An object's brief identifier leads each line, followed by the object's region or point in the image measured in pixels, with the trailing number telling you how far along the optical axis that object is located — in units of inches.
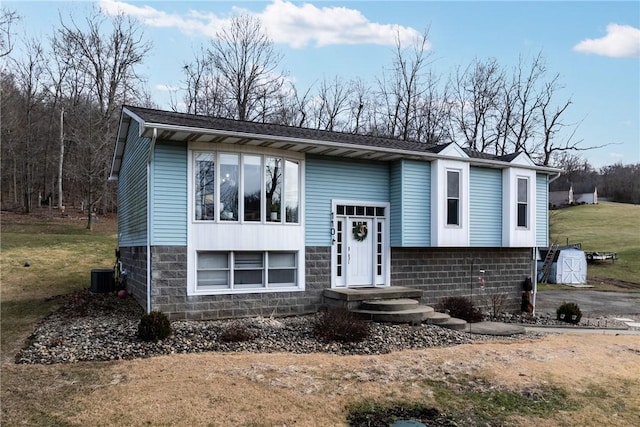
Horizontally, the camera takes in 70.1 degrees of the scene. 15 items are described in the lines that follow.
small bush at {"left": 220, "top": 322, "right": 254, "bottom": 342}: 327.6
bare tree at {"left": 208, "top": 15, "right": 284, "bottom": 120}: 1187.3
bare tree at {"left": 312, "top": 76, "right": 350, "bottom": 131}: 1286.9
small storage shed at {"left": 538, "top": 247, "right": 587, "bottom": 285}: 1010.7
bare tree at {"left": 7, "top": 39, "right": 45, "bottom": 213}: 1222.9
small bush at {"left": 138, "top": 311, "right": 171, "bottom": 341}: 316.8
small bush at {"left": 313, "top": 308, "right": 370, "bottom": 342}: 333.7
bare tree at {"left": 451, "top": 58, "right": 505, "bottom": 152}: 1261.1
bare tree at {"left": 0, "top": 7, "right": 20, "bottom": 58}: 881.5
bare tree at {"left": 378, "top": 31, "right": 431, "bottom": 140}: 1239.5
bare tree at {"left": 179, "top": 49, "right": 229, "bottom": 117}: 1195.9
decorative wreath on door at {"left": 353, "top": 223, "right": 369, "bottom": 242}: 473.7
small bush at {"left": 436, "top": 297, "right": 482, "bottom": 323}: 457.4
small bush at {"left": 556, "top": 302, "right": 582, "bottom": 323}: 496.4
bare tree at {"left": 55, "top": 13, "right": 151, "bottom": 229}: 1114.7
